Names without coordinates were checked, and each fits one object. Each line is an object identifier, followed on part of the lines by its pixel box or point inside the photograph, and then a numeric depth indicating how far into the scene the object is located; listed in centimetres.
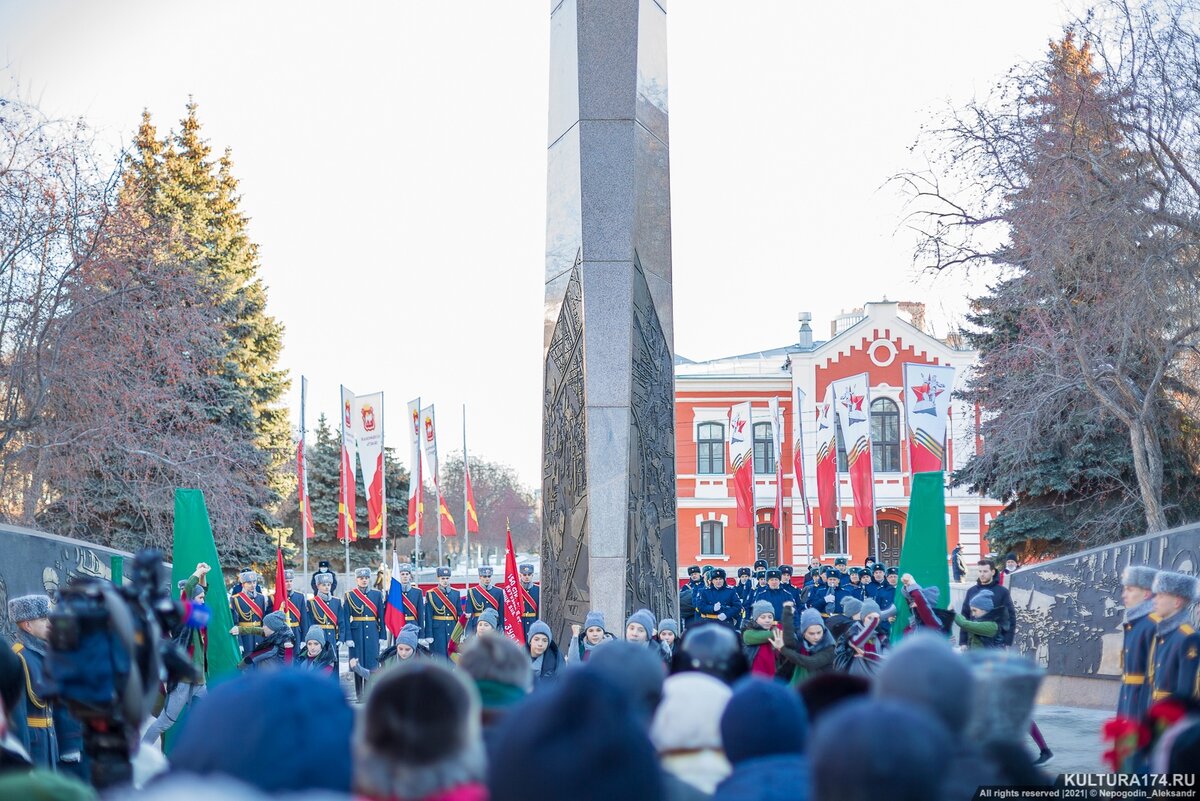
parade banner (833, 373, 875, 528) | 2781
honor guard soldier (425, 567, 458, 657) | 1975
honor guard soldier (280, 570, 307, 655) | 1773
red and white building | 4691
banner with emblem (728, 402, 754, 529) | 3394
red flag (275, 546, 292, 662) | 1716
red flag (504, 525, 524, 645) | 1480
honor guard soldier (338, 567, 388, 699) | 1955
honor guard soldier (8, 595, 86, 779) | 775
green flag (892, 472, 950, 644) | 1052
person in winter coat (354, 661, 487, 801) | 321
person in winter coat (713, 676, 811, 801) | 365
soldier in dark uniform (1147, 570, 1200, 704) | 664
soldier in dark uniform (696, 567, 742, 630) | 2274
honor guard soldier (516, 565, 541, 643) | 1780
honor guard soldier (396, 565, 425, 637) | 1894
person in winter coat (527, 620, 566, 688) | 1079
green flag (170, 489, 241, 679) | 1071
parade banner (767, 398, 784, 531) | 3700
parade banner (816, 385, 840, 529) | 3303
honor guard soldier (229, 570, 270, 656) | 1684
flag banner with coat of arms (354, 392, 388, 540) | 2911
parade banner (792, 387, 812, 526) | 3497
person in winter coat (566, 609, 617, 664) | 1080
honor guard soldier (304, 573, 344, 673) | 1830
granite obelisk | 1304
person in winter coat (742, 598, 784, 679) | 1008
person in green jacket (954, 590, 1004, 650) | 1102
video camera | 473
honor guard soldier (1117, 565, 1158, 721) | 734
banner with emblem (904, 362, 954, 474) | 2592
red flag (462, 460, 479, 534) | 3663
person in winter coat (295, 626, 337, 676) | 1257
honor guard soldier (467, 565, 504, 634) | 1862
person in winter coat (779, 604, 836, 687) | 930
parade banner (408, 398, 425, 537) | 3098
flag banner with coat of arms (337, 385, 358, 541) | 2872
